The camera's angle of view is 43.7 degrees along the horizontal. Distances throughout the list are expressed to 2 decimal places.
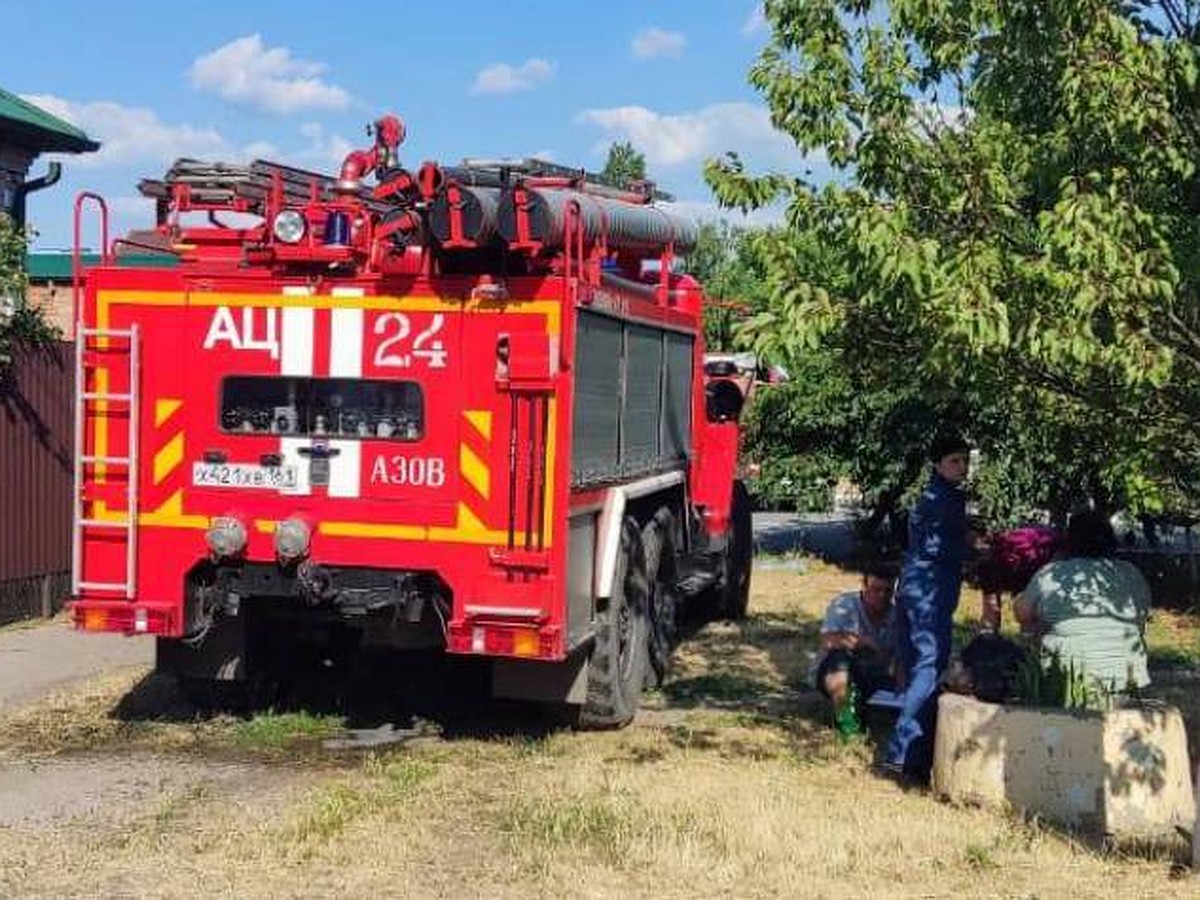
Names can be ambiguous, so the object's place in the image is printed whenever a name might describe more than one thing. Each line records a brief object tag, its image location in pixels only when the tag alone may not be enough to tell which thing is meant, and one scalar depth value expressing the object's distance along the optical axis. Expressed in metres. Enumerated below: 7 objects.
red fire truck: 6.90
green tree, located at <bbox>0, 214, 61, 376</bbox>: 11.14
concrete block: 5.90
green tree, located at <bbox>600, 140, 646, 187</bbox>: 47.00
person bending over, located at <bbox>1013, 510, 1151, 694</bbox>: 6.63
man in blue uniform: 6.77
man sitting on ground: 7.77
